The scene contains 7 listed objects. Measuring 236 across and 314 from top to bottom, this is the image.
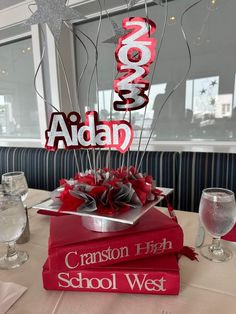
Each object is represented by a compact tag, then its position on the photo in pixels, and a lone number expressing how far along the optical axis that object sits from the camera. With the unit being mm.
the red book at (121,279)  423
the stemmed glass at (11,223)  500
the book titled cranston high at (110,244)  443
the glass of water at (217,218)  511
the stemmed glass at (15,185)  811
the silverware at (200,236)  595
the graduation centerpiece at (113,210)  436
